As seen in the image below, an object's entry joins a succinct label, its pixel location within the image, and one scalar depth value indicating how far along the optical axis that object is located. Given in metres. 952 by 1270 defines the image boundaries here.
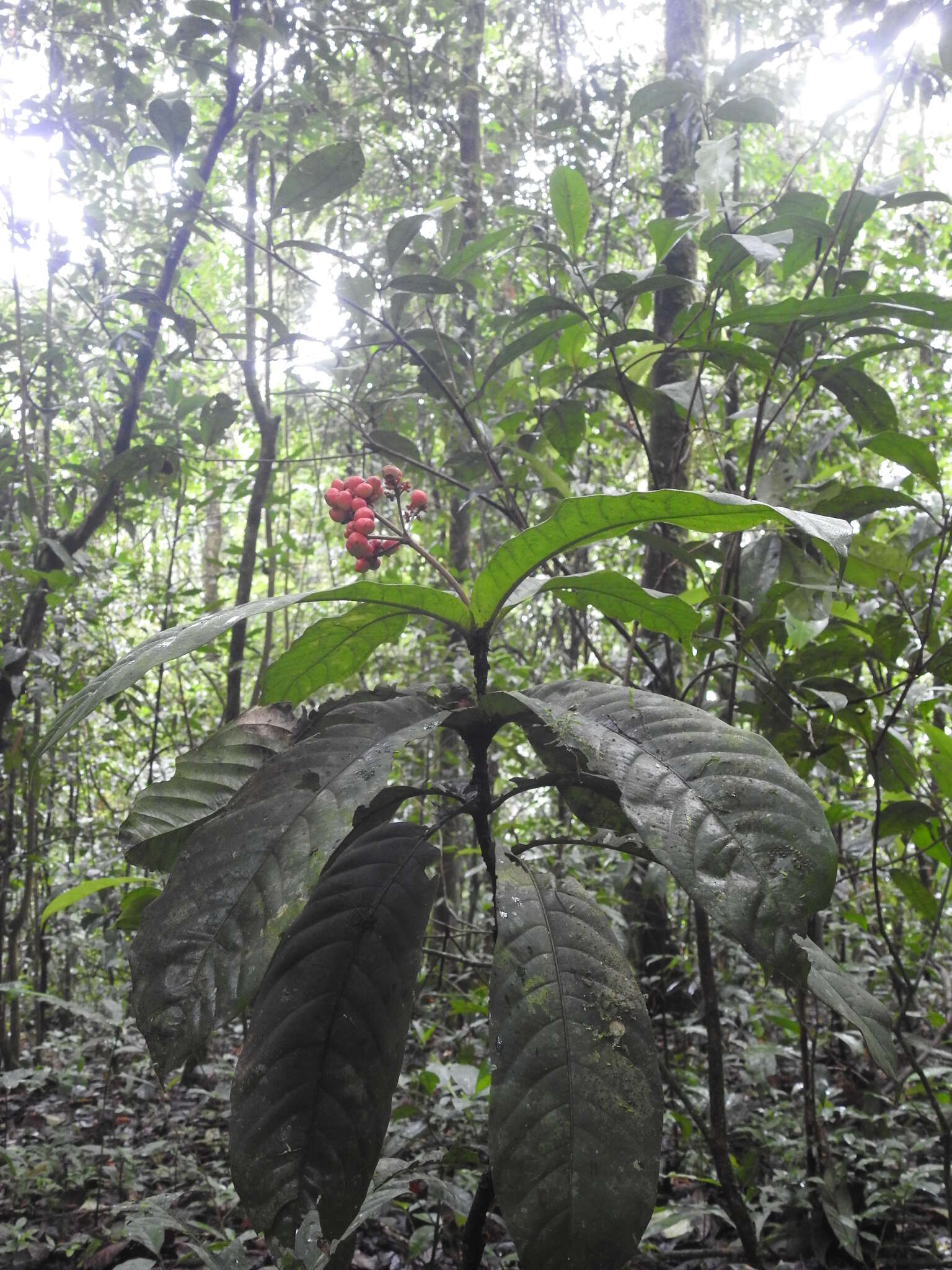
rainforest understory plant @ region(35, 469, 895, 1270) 0.65
